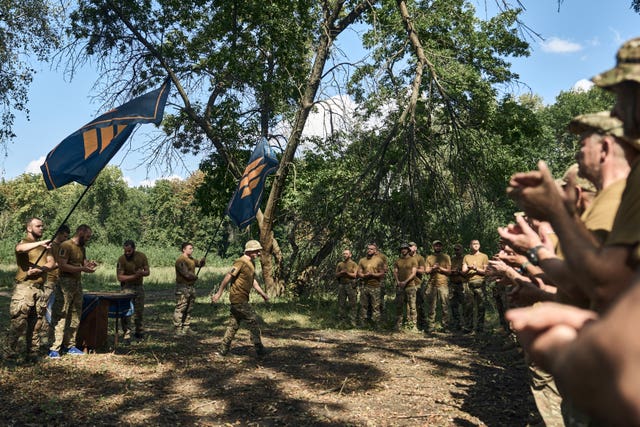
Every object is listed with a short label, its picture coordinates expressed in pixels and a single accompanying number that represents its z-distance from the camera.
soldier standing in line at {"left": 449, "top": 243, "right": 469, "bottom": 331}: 12.73
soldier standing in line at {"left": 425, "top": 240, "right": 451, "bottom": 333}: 12.80
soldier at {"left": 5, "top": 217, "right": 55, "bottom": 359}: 7.36
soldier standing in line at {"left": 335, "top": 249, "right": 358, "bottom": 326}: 13.46
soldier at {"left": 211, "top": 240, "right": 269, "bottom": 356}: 8.53
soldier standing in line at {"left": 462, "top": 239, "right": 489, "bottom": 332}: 12.20
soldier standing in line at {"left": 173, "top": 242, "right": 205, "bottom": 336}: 10.98
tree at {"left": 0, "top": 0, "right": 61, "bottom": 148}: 17.22
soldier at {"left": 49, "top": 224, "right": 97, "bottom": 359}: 8.28
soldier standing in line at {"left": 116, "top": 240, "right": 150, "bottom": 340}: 10.08
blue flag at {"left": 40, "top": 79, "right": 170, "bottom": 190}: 7.60
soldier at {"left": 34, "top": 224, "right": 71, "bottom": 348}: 7.74
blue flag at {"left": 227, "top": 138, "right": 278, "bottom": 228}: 11.21
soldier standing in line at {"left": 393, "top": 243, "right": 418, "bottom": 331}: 12.70
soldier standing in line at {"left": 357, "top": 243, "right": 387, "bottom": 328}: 12.94
